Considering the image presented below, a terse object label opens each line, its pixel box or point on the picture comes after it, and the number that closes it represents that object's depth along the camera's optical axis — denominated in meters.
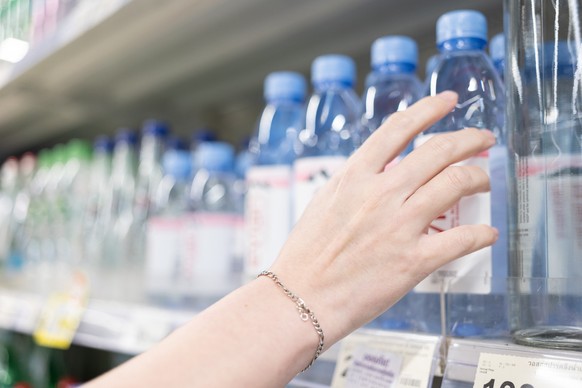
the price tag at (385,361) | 0.71
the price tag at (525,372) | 0.58
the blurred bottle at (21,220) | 2.36
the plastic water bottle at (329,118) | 1.07
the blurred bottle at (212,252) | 1.33
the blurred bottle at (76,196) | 2.12
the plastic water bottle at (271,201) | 1.08
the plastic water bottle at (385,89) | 0.98
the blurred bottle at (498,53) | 0.94
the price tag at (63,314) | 1.42
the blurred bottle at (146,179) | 1.96
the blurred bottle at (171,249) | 1.43
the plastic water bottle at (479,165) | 0.77
